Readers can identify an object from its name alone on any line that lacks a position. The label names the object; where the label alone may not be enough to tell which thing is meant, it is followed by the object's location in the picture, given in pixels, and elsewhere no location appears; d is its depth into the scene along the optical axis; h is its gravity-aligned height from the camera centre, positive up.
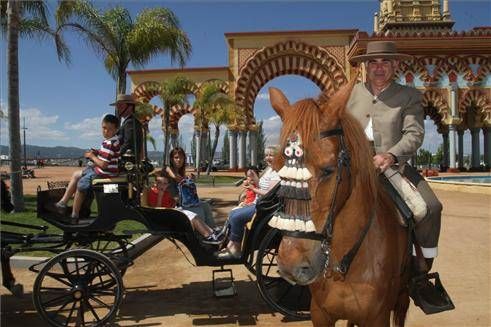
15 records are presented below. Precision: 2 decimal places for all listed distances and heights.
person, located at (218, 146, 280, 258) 5.05 -0.82
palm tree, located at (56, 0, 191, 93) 13.42 +3.99
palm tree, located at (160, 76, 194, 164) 27.08 +3.95
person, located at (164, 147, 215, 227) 5.61 -0.36
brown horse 2.16 -0.35
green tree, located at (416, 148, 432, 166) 72.31 -0.62
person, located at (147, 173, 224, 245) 5.20 -0.60
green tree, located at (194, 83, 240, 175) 28.05 +3.26
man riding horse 3.18 +0.20
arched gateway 28.89 +5.98
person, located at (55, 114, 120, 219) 5.11 -0.15
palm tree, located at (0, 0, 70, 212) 11.48 +1.68
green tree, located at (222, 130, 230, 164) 78.47 +1.31
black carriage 4.76 -0.99
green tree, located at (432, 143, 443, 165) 77.50 -0.56
